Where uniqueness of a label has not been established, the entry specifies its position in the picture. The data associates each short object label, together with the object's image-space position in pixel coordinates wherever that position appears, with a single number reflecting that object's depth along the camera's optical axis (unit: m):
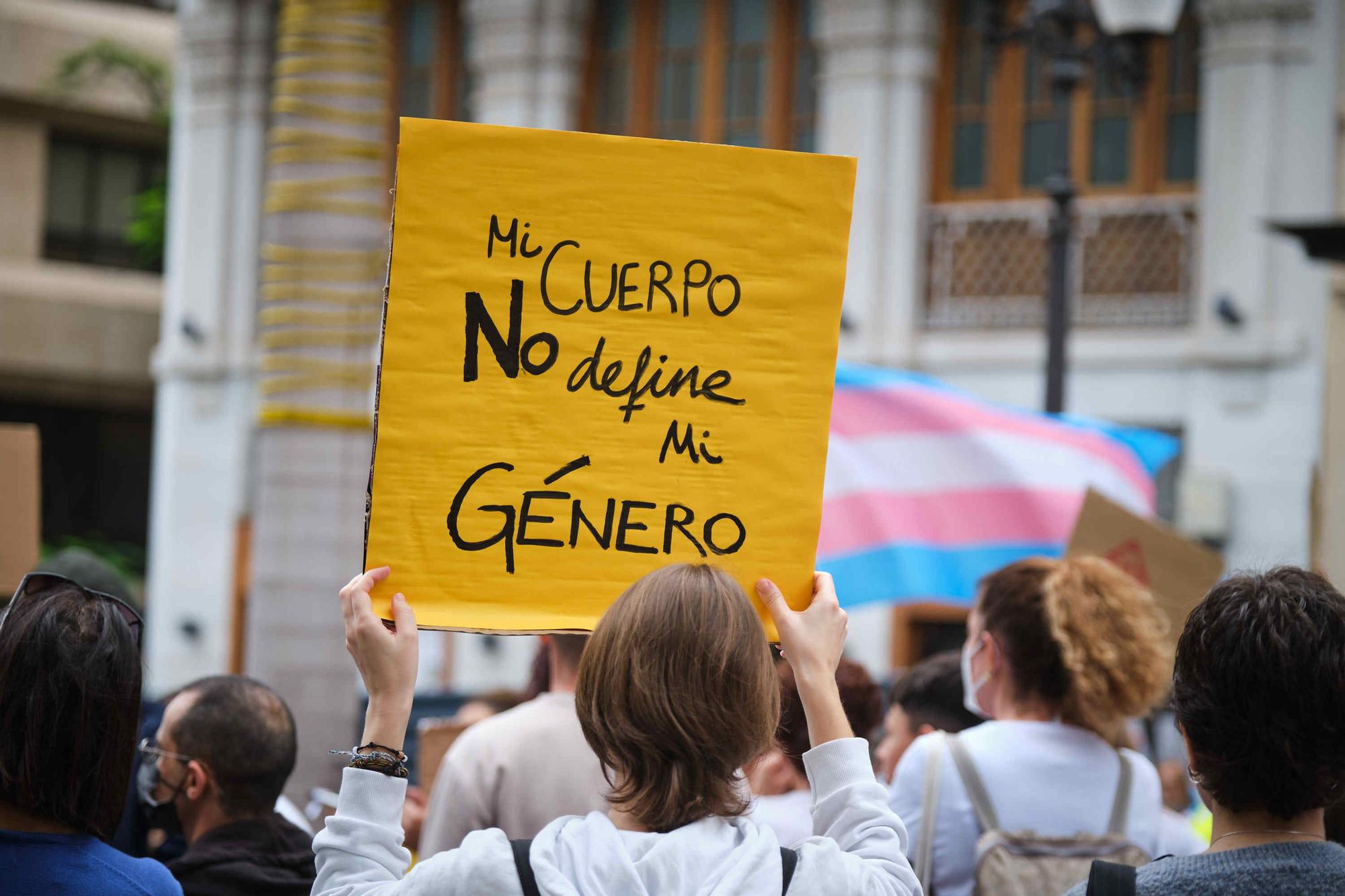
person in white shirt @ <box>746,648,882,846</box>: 7.36
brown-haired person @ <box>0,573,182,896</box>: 4.82
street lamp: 14.95
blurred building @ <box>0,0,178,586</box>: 46.91
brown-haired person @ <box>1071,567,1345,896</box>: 4.26
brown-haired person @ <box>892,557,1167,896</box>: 6.96
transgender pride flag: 13.67
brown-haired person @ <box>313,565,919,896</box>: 4.06
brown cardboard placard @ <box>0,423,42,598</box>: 9.11
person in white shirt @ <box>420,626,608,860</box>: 6.83
